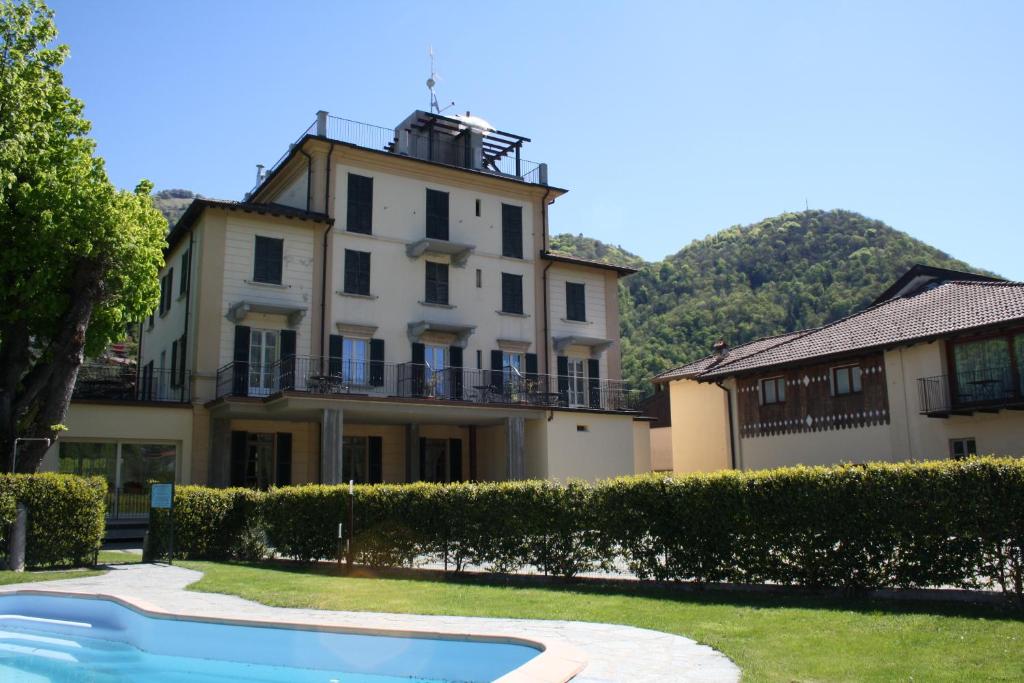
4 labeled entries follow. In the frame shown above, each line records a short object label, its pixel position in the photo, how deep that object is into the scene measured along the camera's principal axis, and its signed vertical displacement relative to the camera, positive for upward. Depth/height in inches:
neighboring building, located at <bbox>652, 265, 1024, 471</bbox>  1011.3 +131.6
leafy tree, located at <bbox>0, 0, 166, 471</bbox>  703.7 +212.4
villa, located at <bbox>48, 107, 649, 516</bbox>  986.7 +200.5
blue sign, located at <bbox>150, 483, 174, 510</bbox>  698.8 +1.8
